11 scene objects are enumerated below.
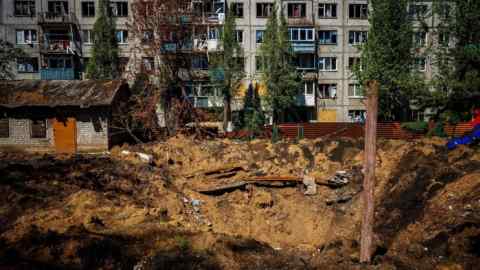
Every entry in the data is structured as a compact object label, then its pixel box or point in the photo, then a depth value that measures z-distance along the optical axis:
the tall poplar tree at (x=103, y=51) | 28.78
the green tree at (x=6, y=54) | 21.42
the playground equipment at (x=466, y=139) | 14.52
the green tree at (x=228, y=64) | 27.08
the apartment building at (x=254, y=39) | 29.64
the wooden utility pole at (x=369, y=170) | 5.84
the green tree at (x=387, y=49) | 24.73
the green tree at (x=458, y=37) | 13.43
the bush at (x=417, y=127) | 22.95
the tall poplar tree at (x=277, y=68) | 27.09
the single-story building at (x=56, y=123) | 18.84
